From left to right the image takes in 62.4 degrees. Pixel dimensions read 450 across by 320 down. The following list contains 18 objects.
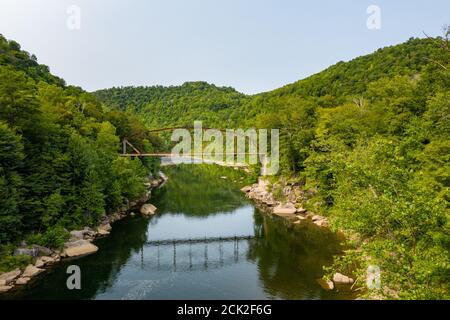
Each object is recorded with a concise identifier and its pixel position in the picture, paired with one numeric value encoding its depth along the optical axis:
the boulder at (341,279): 19.50
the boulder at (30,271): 19.96
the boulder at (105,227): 29.14
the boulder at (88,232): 26.93
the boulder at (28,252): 20.82
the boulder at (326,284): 18.83
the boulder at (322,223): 30.79
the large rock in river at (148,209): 36.52
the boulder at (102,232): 28.26
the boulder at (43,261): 21.31
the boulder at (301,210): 35.42
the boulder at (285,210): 35.69
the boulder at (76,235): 25.28
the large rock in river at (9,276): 18.81
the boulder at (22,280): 19.19
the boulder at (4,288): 18.19
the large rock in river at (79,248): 23.66
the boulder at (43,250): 22.30
